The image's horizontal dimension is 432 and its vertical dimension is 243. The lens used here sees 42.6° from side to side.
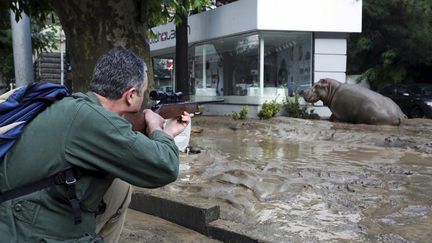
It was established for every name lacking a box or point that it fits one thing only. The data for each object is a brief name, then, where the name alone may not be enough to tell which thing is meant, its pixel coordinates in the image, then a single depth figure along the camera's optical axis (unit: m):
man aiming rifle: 2.23
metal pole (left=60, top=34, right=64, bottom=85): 21.76
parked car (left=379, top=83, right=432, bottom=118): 18.81
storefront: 16.45
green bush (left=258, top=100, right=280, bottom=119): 15.66
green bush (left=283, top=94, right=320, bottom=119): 16.17
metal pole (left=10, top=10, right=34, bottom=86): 9.87
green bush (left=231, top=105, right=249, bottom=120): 15.59
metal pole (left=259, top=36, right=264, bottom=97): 17.11
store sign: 22.73
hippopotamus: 13.92
